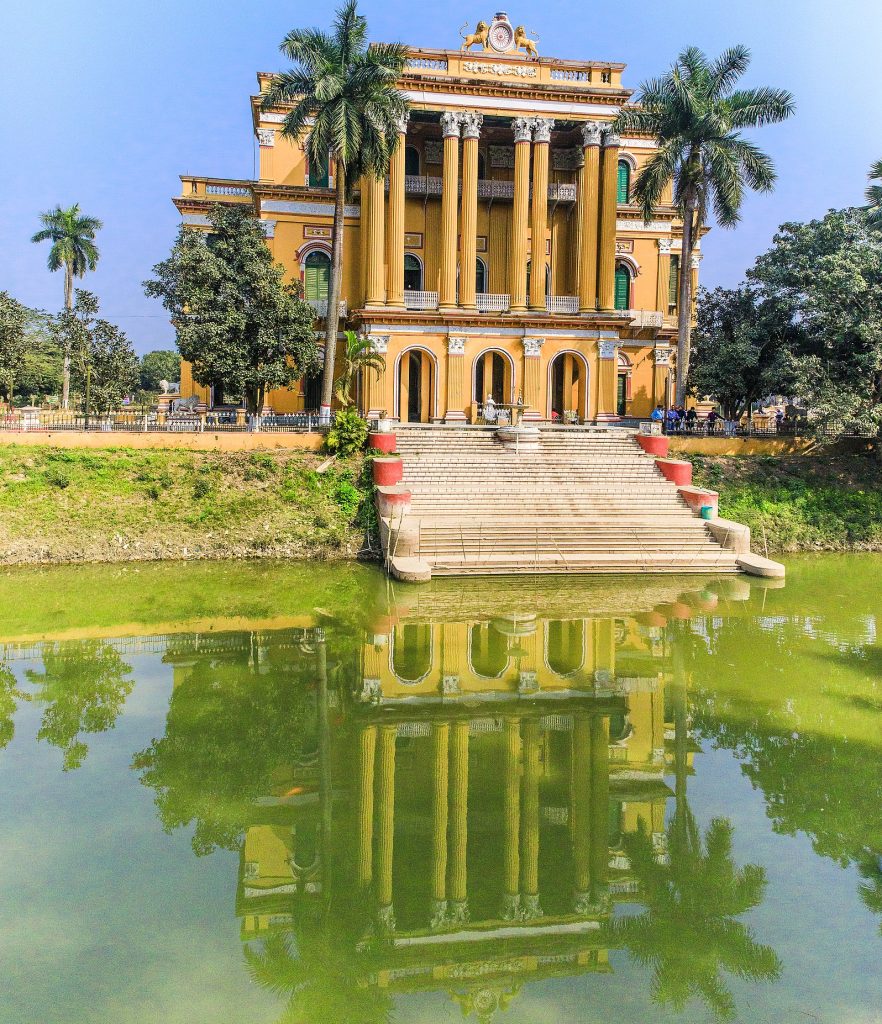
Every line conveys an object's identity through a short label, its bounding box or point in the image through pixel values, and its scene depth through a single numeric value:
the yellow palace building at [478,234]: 27.19
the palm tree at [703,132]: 25.09
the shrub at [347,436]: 21.97
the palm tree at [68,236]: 39.28
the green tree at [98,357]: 25.64
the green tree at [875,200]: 25.83
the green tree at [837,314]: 22.53
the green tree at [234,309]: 22.59
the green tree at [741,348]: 24.95
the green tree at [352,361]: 24.17
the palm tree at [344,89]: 22.72
